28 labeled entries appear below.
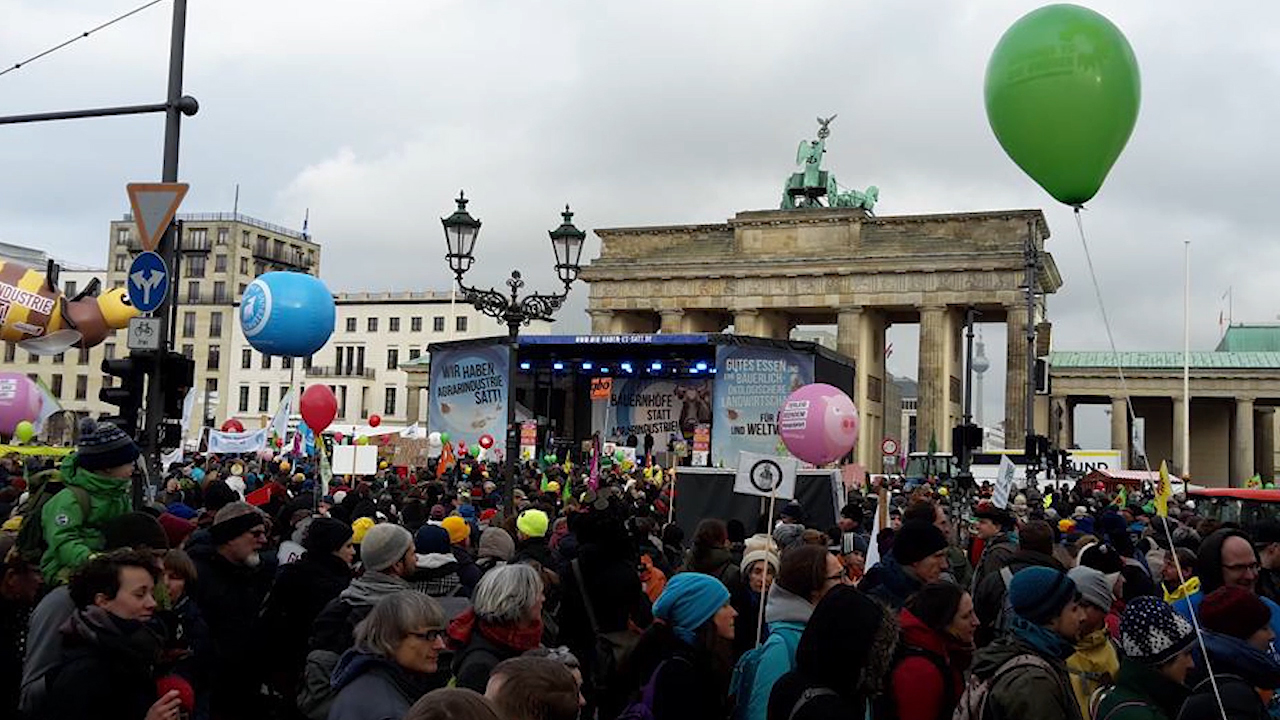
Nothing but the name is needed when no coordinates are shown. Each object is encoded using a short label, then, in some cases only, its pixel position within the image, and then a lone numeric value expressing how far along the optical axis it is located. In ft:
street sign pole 30.86
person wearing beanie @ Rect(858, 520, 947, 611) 20.15
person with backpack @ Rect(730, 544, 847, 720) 15.55
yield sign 31.12
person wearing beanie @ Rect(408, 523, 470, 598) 19.44
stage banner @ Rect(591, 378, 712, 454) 164.35
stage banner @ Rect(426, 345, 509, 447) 139.64
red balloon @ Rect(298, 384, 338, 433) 58.39
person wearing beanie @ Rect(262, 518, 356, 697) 19.49
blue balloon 37.60
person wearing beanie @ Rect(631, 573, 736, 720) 15.21
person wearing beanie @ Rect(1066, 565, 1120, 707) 16.01
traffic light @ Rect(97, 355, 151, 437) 30.78
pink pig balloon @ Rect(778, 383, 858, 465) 52.95
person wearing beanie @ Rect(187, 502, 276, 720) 19.45
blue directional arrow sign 30.50
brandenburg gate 193.98
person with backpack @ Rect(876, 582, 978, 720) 14.35
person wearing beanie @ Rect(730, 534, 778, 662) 20.95
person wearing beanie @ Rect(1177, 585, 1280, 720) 13.03
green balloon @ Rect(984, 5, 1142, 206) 23.17
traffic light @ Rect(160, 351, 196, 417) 31.17
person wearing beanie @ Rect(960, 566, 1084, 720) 13.17
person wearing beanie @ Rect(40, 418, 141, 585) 19.04
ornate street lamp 49.06
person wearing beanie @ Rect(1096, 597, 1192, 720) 13.32
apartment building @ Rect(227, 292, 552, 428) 289.33
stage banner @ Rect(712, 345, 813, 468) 129.08
